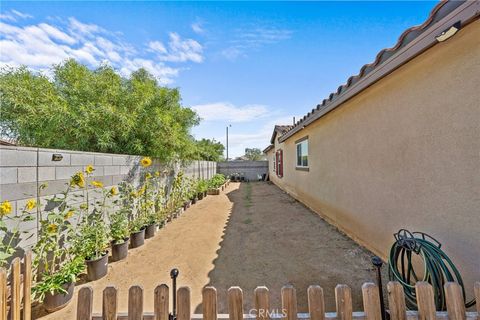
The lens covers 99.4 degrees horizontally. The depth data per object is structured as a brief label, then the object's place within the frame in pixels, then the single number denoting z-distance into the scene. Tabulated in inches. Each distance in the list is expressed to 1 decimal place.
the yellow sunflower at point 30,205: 81.8
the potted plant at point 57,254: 82.9
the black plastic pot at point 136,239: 147.7
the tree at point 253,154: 1523.1
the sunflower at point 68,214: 97.8
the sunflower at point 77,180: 102.2
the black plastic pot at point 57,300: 82.2
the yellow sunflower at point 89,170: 112.5
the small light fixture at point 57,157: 102.0
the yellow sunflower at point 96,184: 118.7
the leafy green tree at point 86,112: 141.6
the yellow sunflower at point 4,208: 70.4
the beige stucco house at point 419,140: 70.9
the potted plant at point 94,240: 106.8
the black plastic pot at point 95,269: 106.2
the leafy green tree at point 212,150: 688.1
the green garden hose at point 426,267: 64.7
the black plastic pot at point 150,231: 164.8
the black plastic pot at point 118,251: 128.0
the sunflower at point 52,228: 88.1
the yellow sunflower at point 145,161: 163.1
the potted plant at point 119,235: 128.2
